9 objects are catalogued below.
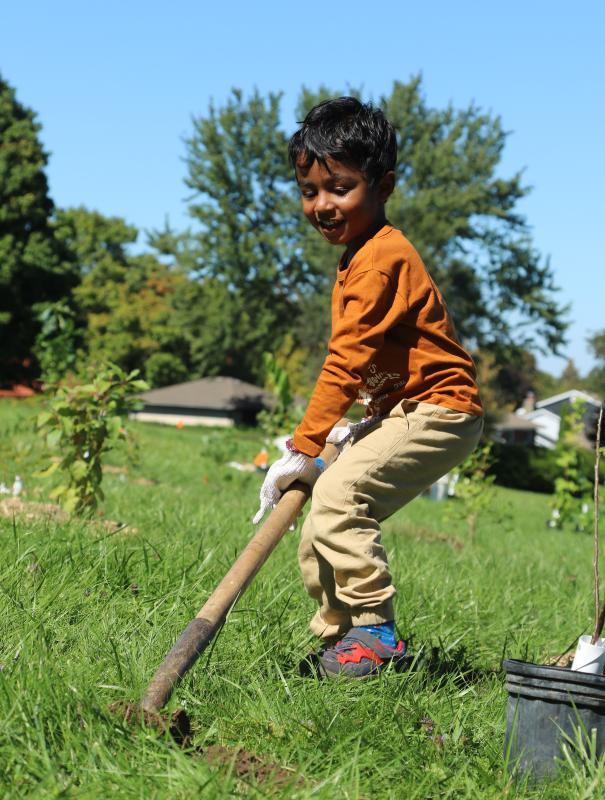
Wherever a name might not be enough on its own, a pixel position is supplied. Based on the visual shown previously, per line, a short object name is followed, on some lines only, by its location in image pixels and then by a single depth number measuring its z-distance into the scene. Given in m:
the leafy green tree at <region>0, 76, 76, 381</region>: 36.59
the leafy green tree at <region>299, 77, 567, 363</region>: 37.59
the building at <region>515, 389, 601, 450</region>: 78.38
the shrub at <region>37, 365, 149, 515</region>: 5.31
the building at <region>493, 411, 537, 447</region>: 66.81
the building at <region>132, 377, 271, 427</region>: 49.06
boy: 2.96
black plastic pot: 2.34
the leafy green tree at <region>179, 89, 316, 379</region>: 41.41
